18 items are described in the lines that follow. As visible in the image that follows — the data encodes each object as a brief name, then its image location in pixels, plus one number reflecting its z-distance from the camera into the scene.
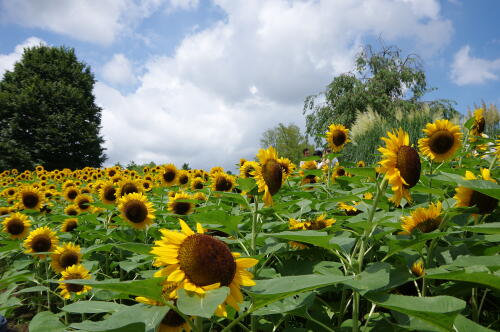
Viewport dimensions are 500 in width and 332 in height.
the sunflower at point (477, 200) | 1.62
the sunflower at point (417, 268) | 1.74
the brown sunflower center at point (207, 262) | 0.97
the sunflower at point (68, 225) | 3.96
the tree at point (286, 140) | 48.78
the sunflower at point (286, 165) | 3.25
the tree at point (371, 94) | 31.37
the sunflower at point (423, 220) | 1.64
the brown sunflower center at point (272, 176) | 2.03
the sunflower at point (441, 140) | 2.39
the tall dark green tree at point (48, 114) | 27.28
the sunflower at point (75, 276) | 2.40
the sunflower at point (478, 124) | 3.47
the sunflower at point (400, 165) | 1.47
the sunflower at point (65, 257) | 2.77
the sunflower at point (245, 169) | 2.97
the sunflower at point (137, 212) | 2.98
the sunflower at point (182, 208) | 3.58
